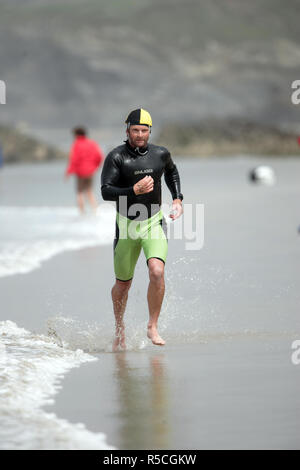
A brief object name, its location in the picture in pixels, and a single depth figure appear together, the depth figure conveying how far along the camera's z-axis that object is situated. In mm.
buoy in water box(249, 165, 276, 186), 33812
